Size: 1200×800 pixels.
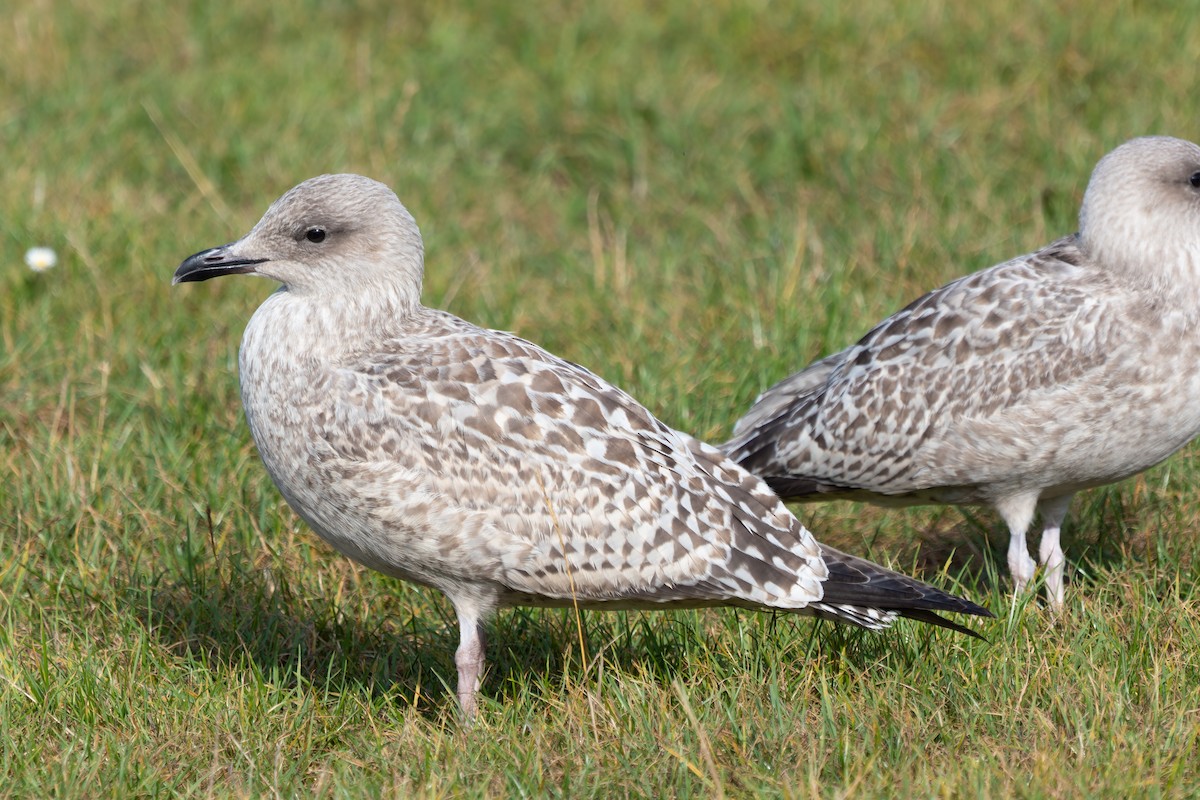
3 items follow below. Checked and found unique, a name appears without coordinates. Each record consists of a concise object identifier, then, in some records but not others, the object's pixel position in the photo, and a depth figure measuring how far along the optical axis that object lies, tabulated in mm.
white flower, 15875
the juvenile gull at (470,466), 9891
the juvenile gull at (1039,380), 11391
